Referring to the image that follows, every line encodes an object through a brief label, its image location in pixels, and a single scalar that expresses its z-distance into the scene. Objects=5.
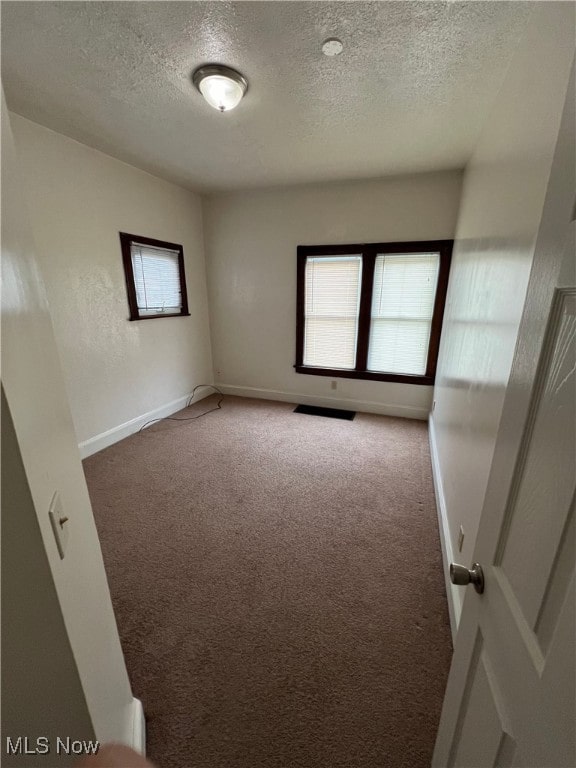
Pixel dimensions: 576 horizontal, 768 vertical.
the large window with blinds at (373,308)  3.35
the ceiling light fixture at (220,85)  1.65
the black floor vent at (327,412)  3.80
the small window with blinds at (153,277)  3.07
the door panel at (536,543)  0.40
